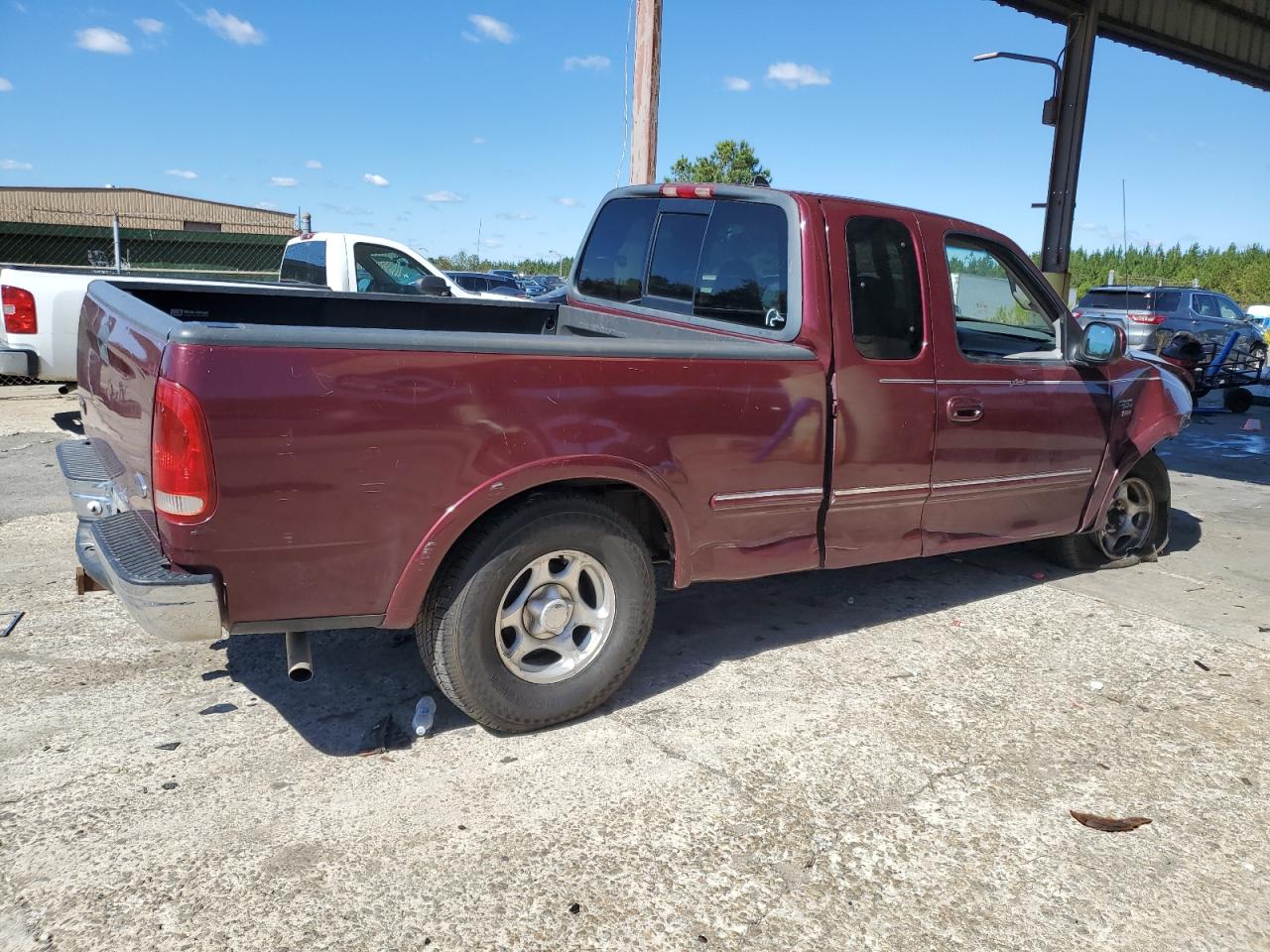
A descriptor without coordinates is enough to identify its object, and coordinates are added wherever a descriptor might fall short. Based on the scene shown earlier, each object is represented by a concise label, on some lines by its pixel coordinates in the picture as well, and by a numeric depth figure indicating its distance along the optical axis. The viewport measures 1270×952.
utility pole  7.68
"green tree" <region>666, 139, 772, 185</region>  55.00
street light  12.40
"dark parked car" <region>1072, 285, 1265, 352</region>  15.71
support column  12.18
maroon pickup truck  2.70
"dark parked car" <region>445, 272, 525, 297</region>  21.97
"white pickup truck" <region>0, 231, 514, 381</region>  7.50
